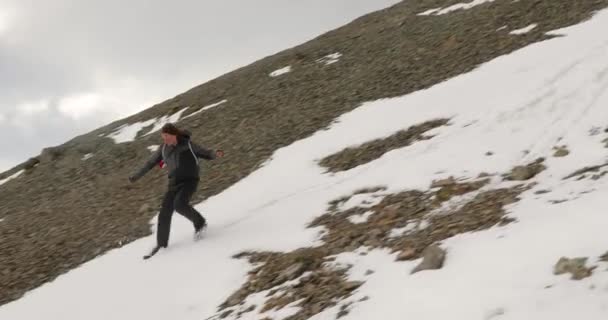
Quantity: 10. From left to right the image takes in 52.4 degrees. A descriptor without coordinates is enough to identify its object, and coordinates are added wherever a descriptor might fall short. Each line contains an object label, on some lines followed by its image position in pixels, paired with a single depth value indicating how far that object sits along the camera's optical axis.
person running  12.49
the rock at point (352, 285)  7.82
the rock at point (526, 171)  10.32
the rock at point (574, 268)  6.05
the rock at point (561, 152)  10.81
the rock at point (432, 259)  7.42
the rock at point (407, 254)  8.19
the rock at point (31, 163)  29.09
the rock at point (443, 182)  11.19
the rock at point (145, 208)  16.70
